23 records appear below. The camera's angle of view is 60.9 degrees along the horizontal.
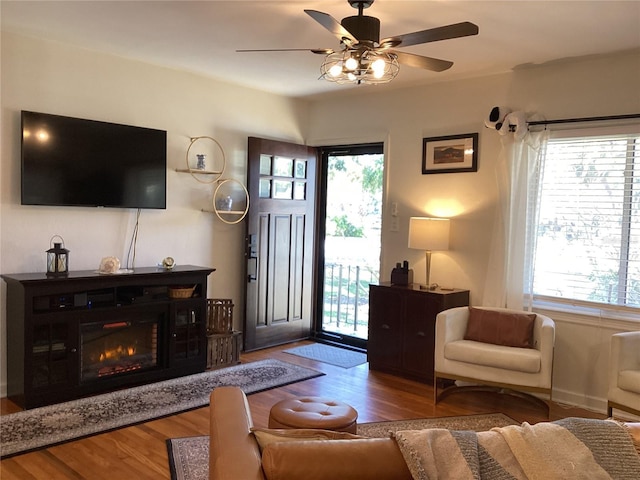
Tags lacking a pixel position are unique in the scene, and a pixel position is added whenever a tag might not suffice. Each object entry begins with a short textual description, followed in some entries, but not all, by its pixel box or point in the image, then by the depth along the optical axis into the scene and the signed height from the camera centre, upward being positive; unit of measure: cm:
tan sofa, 126 -57
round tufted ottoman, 263 -97
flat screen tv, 388 +39
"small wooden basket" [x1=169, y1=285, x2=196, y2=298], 442 -62
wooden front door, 537 -24
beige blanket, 135 -59
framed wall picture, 470 +63
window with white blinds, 392 +6
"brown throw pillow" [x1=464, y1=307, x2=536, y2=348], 397 -76
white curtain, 428 +7
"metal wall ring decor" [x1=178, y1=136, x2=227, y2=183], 493 +42
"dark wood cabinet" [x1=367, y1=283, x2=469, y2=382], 452 -88
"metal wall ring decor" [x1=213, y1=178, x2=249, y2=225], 518 +13
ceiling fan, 258 +90
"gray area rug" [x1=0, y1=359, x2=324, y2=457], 321 -131
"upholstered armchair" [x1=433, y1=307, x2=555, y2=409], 369 -87
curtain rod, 387 +82
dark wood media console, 365 -87
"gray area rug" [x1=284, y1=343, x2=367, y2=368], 515 -132
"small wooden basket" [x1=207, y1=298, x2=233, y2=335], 488 -88
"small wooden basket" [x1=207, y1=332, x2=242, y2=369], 472 -116
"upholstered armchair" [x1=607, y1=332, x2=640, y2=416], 333 -87
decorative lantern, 386 -34
